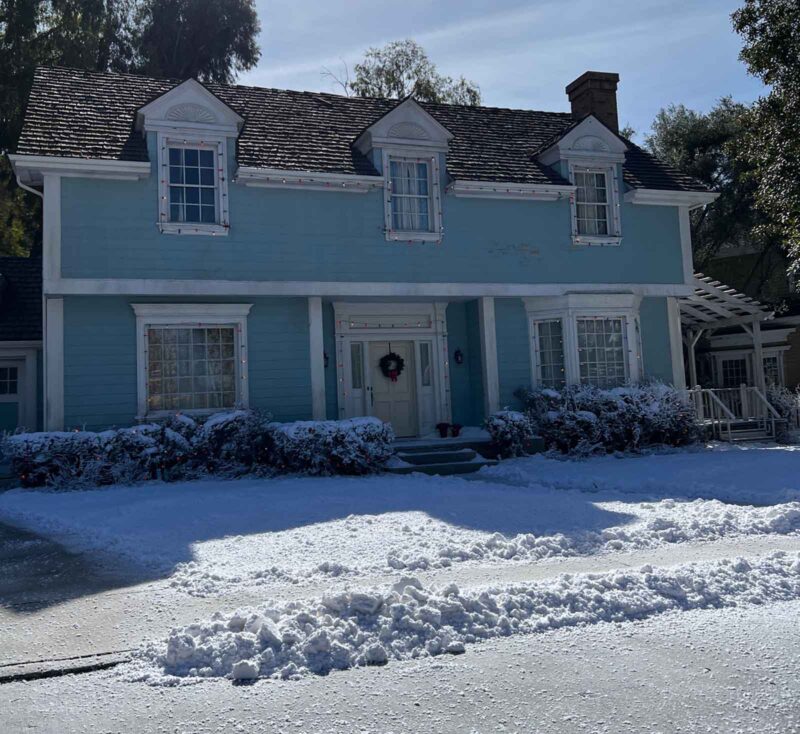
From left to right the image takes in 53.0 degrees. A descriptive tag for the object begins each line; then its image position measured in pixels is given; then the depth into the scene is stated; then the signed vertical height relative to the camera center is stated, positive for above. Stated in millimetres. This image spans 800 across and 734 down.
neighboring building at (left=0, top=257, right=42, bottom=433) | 16359 +1314
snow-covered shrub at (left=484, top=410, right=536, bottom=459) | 14133 -442
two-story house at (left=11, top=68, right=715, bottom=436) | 13234 +2933
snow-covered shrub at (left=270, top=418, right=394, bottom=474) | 12430 -501
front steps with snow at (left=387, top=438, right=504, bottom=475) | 13305 -789
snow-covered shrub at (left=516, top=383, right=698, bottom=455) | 14422 -258
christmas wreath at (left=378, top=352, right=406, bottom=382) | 15609 +915
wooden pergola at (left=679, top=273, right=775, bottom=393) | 18594 +2184
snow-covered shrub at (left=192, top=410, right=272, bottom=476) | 12586 -408
